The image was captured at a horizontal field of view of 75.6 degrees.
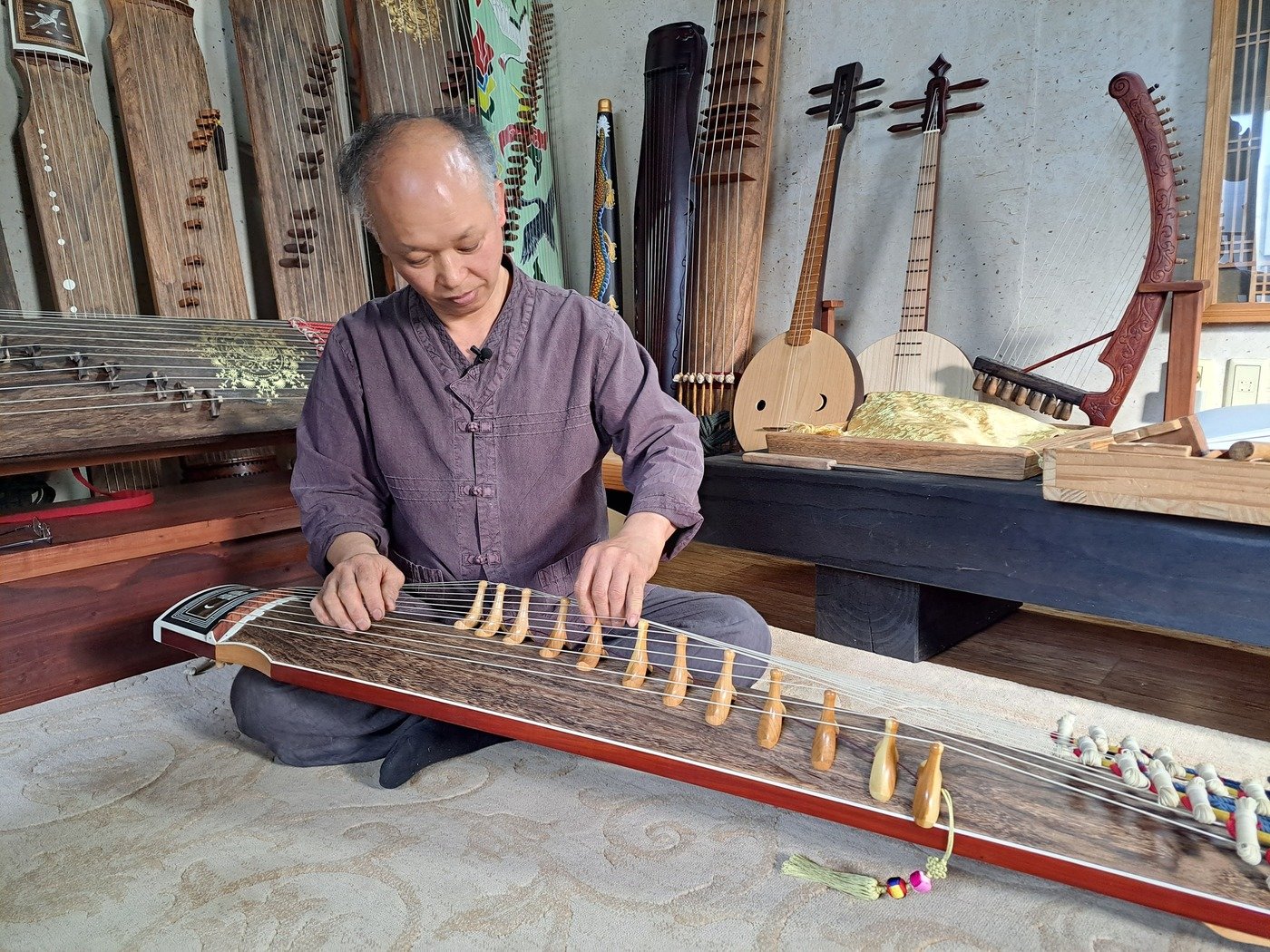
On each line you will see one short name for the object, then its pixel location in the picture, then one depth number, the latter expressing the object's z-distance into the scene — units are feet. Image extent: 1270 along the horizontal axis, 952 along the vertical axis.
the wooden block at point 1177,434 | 4.50
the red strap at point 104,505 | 5.96
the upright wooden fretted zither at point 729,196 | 8.41
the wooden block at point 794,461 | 5.77
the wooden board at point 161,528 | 5.32
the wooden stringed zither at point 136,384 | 5.49
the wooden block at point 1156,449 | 4.29
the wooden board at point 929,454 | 5.24
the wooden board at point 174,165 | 7.95
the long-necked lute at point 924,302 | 7.32
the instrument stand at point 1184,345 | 6.10
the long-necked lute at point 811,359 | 7.52
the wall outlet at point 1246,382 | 6.36
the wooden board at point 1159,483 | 4.03
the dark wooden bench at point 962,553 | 4.23
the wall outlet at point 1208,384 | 6.56
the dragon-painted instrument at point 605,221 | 9.68
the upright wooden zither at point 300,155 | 8.46
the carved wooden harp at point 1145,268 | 6.10
